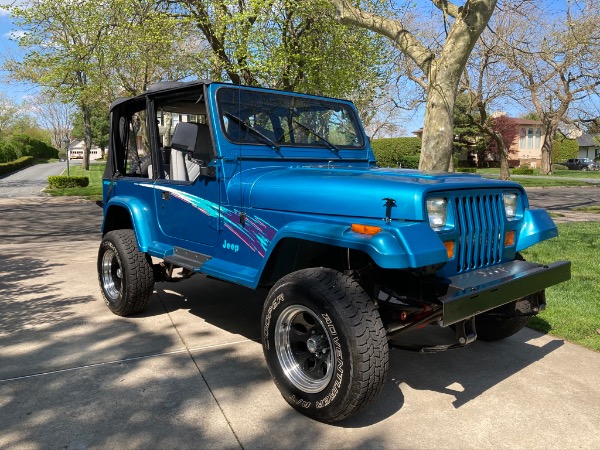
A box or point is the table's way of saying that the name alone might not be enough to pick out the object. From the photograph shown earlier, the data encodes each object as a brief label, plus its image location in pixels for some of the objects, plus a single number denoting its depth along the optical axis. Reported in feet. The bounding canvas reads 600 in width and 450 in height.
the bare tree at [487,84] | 55.07
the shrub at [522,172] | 136.46
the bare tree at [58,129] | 255.93
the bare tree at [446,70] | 27.40
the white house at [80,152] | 324.23
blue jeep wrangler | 8.95
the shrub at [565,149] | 201.26
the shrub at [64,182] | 75.61
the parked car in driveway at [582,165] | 181.98
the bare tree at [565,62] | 51.39
